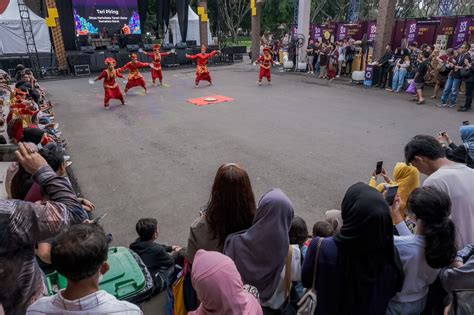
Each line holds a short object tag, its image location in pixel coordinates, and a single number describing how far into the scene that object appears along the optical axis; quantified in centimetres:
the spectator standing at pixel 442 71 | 1017
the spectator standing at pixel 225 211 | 213
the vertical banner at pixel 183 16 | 2271
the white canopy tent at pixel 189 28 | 2544
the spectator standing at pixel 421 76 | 1009
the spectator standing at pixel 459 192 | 228
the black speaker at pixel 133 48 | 1927
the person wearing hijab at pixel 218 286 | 149
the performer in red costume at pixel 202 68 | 1307
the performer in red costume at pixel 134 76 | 1163
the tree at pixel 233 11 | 3403
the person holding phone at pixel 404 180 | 318
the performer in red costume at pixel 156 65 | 1362
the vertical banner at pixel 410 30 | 1373
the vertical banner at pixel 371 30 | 1493
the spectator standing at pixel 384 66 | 1251
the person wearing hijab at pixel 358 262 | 167
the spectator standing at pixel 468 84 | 917
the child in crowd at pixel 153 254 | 299
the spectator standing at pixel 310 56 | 1611
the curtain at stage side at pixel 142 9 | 2262
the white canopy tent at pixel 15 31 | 1794
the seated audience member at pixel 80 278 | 145
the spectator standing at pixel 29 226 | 146
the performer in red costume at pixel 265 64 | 1288
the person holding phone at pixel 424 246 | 182
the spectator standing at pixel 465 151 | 346
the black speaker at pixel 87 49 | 1804
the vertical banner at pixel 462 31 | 1208
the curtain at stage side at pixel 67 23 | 1916
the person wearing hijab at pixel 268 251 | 197
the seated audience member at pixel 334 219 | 303
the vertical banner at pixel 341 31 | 1638
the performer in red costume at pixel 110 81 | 1006
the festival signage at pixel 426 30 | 1330
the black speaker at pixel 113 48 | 1858
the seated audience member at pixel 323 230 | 270
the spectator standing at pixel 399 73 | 1169
